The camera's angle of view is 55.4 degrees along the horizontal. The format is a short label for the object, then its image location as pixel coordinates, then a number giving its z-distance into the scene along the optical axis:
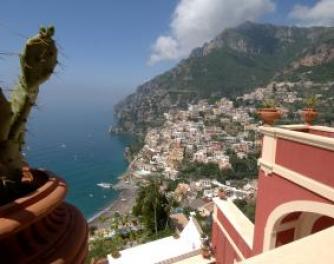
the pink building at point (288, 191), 3.14
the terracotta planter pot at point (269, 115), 3.93
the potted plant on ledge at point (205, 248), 6.70
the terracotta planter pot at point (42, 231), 1.02
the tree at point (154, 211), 15.41
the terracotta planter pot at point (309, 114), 4.48
